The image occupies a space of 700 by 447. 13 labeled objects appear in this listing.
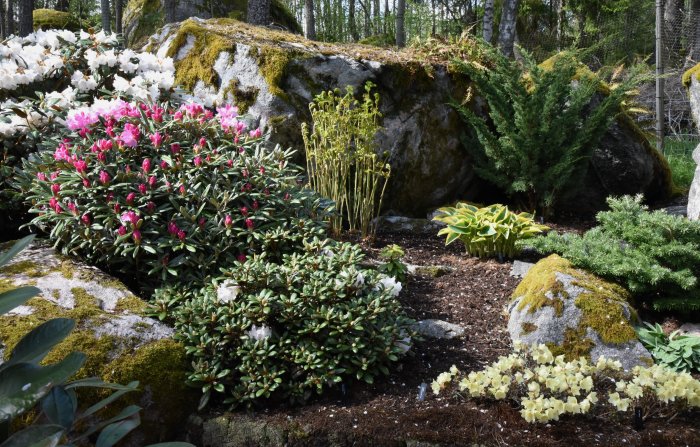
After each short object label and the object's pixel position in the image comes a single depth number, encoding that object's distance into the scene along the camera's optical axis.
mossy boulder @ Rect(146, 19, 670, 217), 5.27
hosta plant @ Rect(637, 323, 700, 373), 3.12
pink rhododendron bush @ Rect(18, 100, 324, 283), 3.35
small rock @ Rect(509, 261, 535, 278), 4.21
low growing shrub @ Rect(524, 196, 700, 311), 3.50
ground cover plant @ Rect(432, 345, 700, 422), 2.55
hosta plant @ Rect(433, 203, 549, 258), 4.46
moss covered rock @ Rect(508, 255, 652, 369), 3.17
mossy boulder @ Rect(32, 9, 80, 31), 13.45
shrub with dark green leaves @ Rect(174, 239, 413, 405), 2.82
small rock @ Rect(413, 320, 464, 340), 3.46
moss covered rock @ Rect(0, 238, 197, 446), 2.71
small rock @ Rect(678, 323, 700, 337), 3.54
